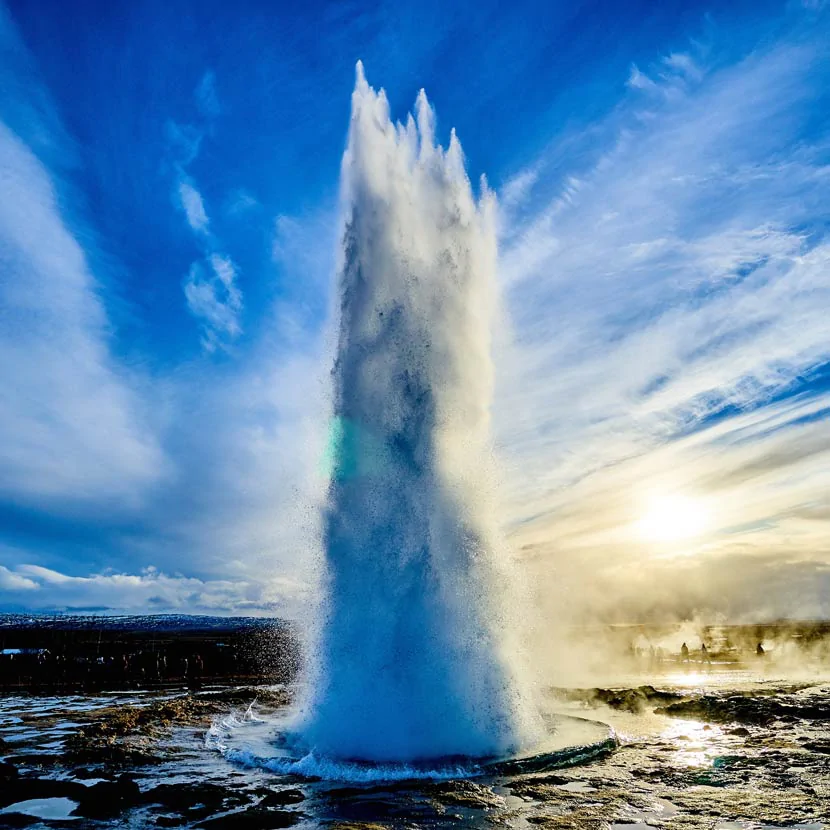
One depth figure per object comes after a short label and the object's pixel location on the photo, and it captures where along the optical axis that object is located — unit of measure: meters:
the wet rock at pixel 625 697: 23.15
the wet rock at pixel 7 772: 12.91
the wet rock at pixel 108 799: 10.60
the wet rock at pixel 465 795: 10.49
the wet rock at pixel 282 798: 10.76
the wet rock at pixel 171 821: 9.90
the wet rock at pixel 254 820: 9.65
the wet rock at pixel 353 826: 9.17
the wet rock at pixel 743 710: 19.70
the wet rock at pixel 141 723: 15.13
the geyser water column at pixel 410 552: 14.23
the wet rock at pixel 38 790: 11.59
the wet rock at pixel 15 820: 9.96
